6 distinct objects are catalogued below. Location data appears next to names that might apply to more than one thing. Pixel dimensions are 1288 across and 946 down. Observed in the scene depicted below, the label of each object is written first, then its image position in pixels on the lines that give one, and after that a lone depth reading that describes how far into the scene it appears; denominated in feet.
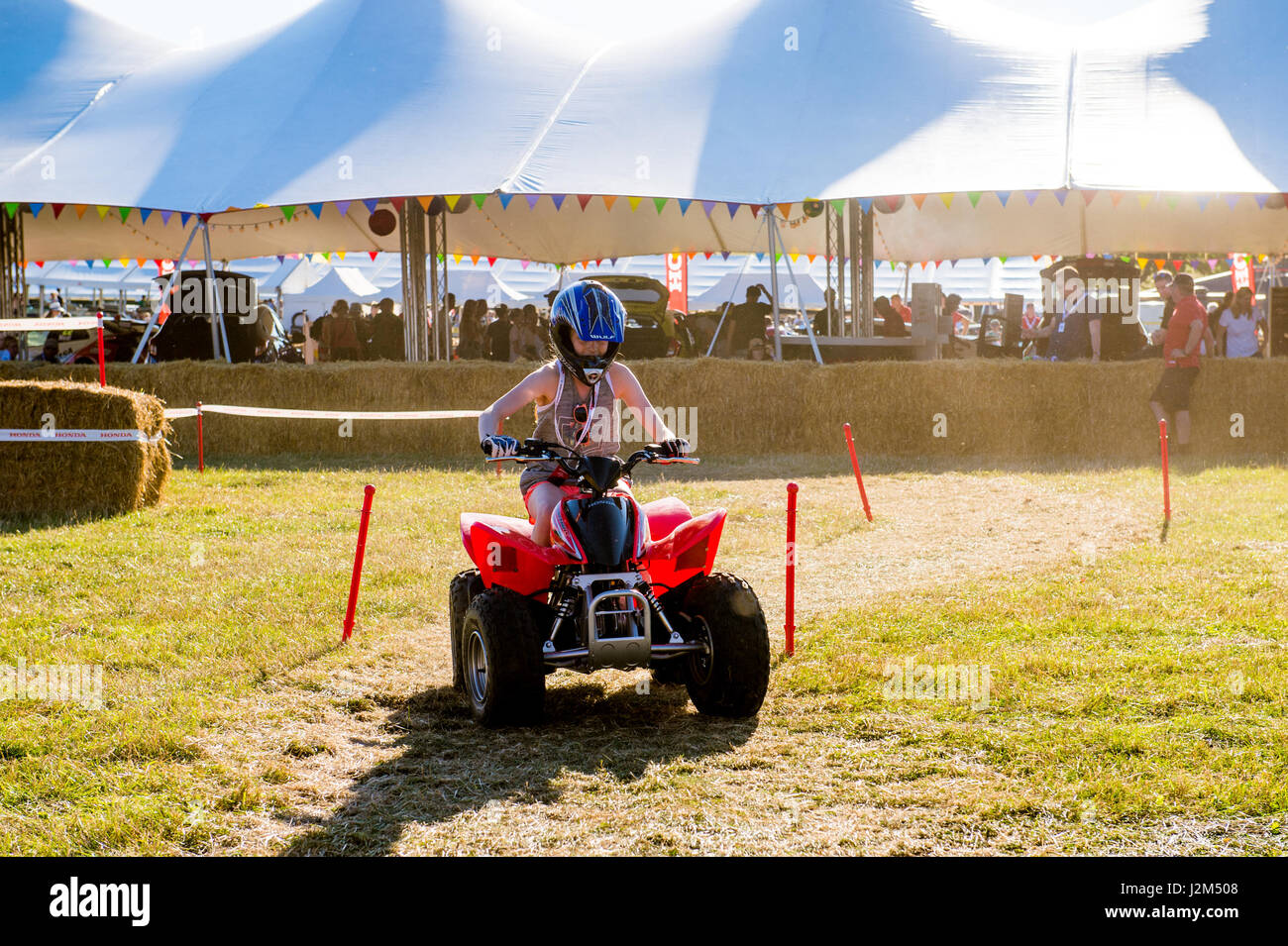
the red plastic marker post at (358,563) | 22.57
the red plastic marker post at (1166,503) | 33.78
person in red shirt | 48.85
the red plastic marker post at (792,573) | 20.98
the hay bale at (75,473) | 36.14
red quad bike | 16.80
